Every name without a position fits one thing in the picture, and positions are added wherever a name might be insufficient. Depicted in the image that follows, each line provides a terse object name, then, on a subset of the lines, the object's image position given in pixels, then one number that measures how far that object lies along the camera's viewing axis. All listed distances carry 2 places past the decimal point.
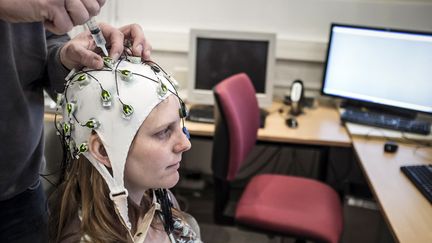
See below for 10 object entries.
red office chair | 1.67
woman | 0.91
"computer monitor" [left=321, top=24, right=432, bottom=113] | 2.05
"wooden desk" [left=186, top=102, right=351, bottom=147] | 2.04
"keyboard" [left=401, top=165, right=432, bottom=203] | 1.54
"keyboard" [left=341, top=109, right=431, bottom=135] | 2.10
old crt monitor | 2.28
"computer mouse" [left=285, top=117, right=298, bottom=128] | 2.19
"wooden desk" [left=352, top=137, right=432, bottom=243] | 1.33
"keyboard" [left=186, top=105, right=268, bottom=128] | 2.21
